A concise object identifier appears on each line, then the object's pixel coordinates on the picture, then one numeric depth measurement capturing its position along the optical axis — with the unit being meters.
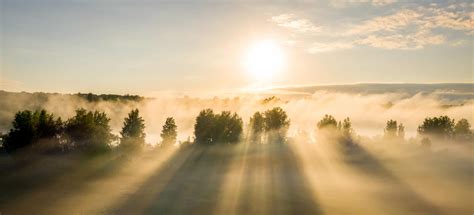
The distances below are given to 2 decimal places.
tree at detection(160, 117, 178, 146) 184.12
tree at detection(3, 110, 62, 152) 139.12
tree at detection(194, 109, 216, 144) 187.88
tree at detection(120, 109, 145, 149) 167.00
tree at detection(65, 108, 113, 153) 146.62
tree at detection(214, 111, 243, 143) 189.75
